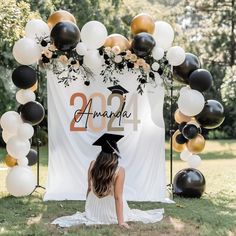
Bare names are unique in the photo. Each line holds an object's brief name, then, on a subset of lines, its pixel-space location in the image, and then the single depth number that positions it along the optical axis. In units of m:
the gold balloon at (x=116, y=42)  8.79
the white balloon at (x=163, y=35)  8.84
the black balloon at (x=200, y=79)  8.82
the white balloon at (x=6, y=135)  8.59
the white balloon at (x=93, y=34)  8.43
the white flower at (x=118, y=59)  8.82
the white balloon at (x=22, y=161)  8.55
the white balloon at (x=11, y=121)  8.41
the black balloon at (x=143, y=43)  8.54
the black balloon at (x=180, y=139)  9.50
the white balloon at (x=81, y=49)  8.55
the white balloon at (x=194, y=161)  9.41
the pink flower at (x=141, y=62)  8.88
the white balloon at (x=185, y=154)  9.48
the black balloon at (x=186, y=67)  8.98
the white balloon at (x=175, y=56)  8.78
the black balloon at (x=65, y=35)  8.27
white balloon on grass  8.26
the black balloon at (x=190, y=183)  9.19
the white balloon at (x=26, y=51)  8.38
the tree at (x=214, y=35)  26.89
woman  6.61
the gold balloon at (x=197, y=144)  9.24
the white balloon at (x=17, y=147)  8.40
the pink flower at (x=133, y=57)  8.83
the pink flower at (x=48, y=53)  8.65
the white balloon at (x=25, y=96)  8.71
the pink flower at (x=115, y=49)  8.71
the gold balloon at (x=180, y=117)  9.37
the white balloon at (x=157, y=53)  8.77
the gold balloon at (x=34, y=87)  8.89
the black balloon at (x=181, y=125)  9.39
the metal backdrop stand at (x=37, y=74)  8.93
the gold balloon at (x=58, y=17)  8.72
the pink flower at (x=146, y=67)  8.93
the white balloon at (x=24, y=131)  8.38
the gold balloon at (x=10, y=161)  8.84
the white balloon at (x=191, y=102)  8.74
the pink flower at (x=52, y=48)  8.59
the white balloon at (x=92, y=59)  8.62
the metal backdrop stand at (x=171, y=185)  9.20
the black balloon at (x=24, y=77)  8.51
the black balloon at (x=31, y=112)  8.48
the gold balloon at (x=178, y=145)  9.62
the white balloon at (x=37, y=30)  8.56
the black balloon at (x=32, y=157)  9.41
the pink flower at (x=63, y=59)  8.72
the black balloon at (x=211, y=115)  9.03
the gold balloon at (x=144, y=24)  8.82
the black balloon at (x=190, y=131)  9.08
